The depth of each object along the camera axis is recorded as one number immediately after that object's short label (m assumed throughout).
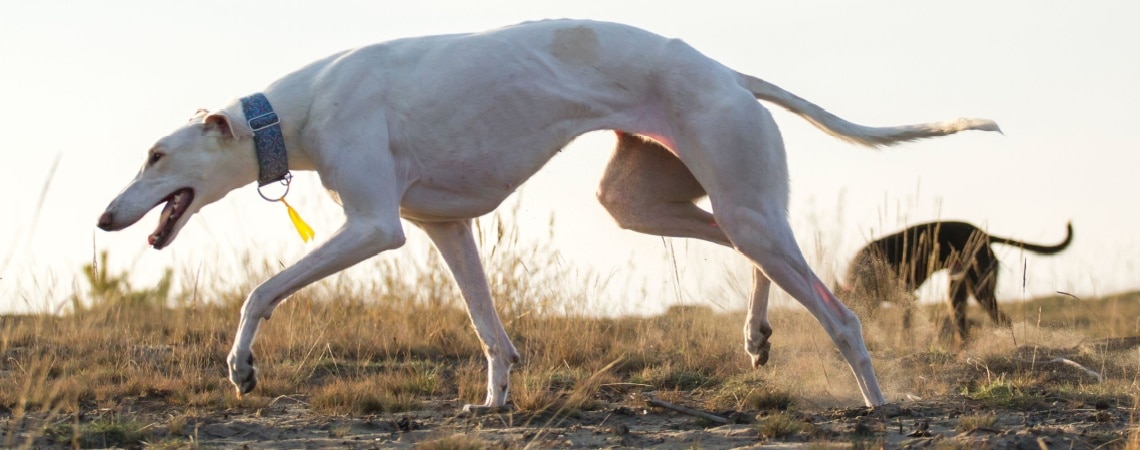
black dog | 9.76
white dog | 5.67
